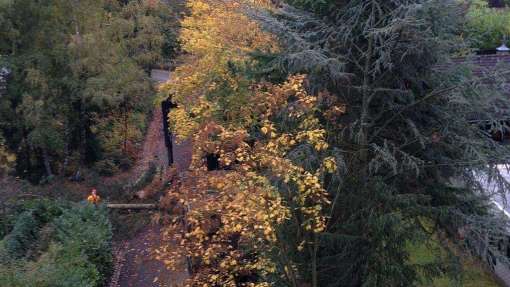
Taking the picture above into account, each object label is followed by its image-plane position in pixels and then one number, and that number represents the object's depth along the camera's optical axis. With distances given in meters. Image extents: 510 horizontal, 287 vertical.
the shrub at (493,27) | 29.48
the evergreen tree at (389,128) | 9.62
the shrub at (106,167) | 24.20
